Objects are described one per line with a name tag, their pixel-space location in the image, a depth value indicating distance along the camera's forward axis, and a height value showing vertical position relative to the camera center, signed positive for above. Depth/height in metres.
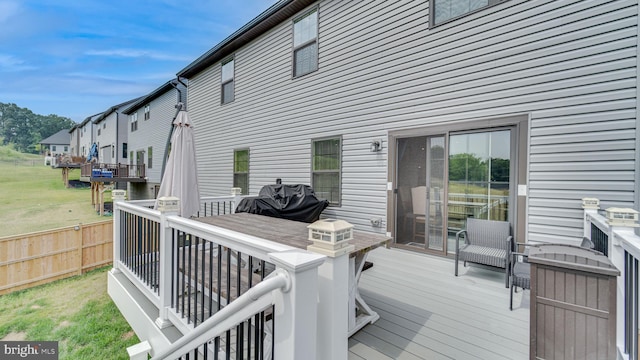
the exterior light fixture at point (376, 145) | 5.14 +0.66
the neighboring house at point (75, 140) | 36.94 +5.18
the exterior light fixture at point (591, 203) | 3.15 -0.24
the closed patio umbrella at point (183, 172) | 4.21 +0.08
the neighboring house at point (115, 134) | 21.47 +3.45
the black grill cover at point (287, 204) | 5.27 -0.50
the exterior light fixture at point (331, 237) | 1.57 -0.34
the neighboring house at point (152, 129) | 13.53 +2.72
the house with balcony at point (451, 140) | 2.64 +0.64
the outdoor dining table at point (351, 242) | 2.31 -0.56
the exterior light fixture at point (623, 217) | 2.00 -0.25
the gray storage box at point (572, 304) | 1.54 -0.72
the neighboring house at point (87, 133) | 28.98 +4.91
